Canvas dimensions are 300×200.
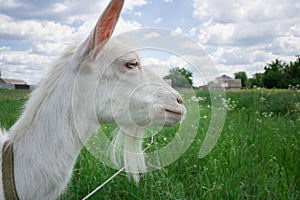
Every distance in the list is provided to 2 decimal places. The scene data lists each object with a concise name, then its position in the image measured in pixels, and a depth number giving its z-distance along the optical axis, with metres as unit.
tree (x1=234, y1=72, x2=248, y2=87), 34.12
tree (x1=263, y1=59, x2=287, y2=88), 30.52
